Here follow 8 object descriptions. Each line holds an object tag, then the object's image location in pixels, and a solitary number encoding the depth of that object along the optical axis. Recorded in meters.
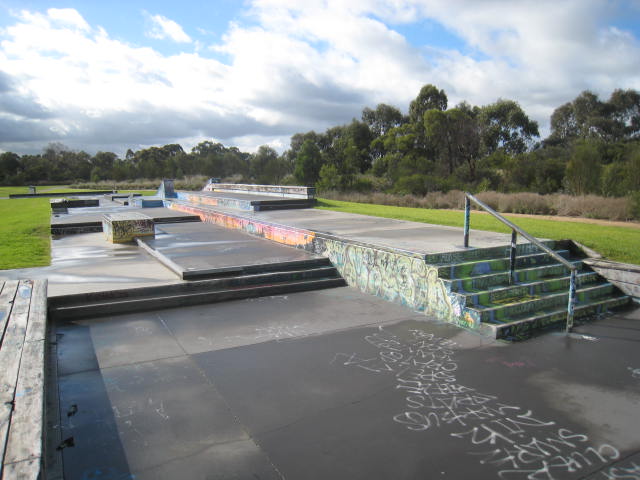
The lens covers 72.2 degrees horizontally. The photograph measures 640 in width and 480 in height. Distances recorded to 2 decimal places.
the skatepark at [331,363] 3.03
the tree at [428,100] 39.91
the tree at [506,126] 38.84
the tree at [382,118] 46.28
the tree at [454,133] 34.88
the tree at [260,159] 59.56
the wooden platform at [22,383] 2.28
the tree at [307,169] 37.12
